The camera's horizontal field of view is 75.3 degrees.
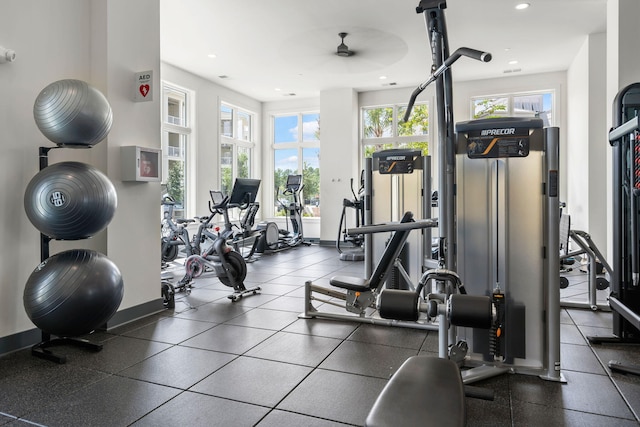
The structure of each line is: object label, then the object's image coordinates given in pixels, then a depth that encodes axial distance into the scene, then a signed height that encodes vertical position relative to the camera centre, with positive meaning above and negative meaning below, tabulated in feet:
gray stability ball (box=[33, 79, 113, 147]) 9.04 +2.11
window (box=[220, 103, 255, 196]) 31.91 +5.12
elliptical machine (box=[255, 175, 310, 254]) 28.14 -1.35
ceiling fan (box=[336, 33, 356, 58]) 19.75 +7.53
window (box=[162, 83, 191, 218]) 26.27 +4.35
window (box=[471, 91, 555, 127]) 28.89 +7.30
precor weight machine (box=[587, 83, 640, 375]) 9.93 -0.26
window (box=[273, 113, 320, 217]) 35.58 +4.51
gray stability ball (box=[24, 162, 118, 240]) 8.82 +0.15
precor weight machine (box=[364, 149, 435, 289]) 13.75 +0.40
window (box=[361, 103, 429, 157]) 31.78 +6.16
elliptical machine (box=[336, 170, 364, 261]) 24.94 -2.49
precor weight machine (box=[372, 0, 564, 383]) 8.04 -0.69
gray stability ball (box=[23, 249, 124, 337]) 8.80 -1.86
